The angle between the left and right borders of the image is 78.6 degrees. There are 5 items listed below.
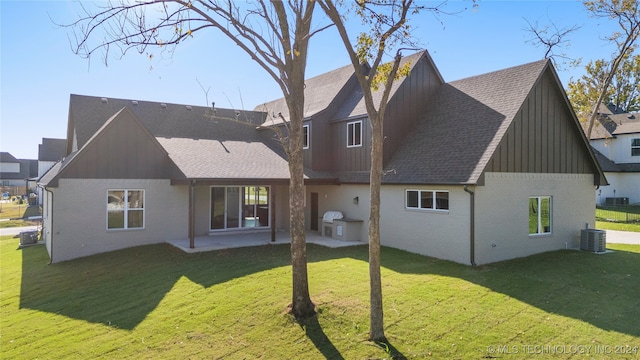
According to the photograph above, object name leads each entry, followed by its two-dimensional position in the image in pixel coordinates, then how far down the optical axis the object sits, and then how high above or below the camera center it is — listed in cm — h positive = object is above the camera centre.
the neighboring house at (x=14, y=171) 6512 +279
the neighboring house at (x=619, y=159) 3005 +210
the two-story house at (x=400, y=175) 1259 +39
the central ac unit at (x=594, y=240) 1419 -199
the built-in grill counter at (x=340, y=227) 1584 -170
